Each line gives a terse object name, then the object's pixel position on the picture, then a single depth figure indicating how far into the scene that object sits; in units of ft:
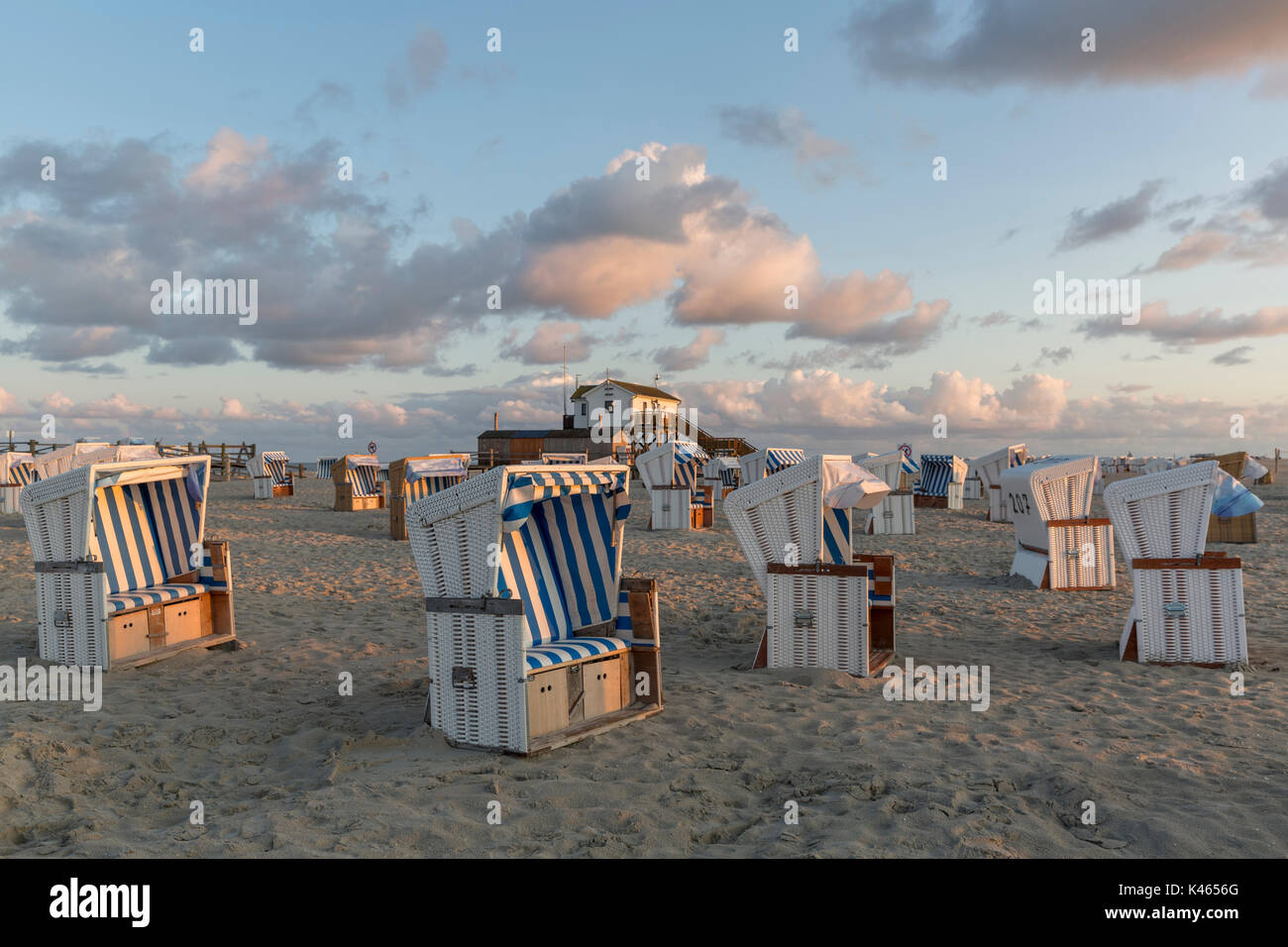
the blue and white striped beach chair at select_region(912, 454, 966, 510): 84.48
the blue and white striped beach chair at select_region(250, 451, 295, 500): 92.99
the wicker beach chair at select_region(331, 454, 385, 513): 78.59
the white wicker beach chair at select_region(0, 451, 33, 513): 73.18
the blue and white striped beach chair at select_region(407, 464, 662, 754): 16.38
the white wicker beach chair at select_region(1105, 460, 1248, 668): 23.70
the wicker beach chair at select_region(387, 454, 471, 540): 55.88
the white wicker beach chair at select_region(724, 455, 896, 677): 22.88
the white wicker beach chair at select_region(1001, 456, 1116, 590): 36.32
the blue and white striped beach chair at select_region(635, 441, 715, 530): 62.80
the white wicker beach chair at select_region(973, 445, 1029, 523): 70.79
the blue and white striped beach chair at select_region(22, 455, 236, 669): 23.44
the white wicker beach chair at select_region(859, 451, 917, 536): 61.31
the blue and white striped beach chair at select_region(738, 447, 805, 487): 81.82
